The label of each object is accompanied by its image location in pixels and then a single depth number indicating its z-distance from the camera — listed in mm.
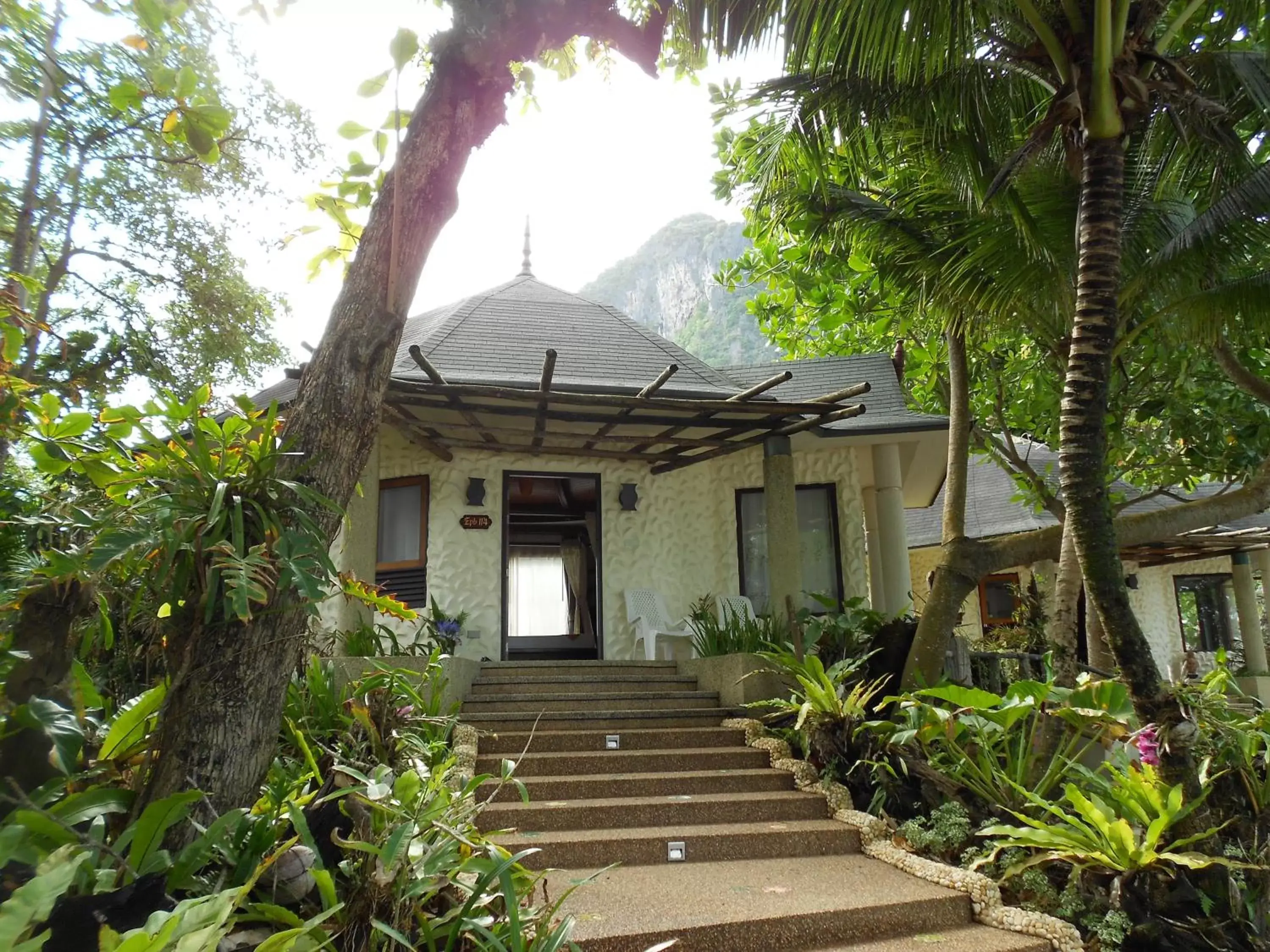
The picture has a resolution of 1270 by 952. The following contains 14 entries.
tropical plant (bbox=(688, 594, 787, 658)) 7309
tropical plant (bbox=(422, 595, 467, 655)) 7539
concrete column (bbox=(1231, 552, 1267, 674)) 14602
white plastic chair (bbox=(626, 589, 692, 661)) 8883
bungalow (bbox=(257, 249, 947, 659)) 7910
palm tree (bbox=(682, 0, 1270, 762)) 4438
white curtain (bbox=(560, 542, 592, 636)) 14031
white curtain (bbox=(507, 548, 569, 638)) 14812
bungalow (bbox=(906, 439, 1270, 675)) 14797
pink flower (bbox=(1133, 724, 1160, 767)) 4199
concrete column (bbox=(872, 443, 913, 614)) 9703
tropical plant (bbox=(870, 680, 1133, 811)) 4426
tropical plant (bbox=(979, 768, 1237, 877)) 3943
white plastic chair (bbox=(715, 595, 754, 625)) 8766
